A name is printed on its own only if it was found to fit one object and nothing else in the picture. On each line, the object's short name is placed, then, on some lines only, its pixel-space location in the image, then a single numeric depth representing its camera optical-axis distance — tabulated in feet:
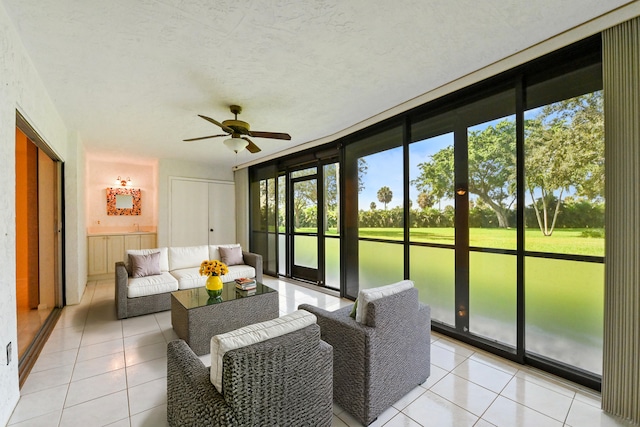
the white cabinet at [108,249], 18.49
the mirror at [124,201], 20.78
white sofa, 11.55
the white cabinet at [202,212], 21.01
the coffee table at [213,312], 9.03
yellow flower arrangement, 10.19
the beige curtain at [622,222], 5.89
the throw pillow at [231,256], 15.70
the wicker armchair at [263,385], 3.75
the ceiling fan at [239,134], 10.08
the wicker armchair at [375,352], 5.71
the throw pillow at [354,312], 6.44
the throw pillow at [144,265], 12.80
